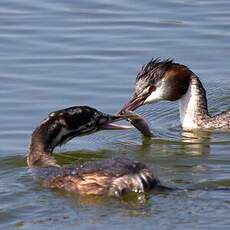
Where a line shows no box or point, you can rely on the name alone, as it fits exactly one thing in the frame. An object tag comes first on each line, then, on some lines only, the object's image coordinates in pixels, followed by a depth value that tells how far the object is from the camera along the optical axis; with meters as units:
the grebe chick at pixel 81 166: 11.07
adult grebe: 14.82
